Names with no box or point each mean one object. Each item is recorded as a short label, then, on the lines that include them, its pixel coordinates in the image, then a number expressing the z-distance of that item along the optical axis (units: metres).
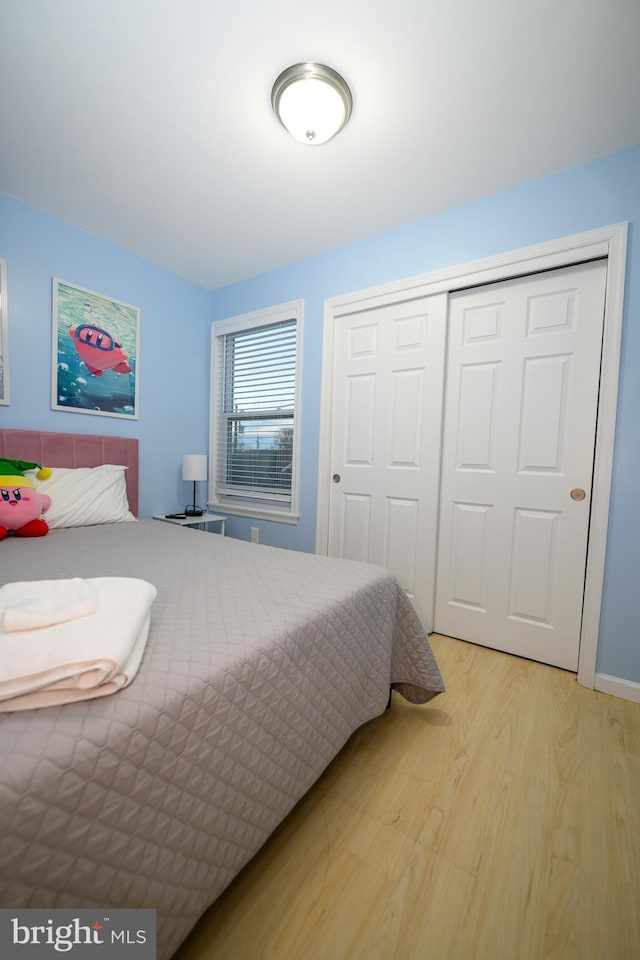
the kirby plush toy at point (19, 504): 1.86
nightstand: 2.90
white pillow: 2.15
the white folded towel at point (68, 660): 0.65
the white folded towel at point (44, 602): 0.75
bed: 0.56
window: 3.04
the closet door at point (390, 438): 2.37
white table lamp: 3.13
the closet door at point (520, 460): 1.94
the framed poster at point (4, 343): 2.24
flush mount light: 1.48
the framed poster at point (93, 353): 2.52
